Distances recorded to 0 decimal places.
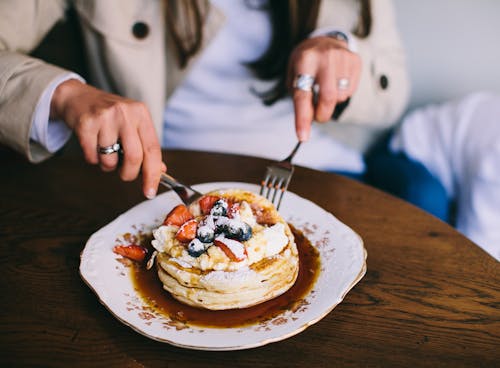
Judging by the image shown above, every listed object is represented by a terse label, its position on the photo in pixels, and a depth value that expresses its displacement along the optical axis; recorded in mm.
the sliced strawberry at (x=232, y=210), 589
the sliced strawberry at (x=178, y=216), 599
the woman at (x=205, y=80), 653
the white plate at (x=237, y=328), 521
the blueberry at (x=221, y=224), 574
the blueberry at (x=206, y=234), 571
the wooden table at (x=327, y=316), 522
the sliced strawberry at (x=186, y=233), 580
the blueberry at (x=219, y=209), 588
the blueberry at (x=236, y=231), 571
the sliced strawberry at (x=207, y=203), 614
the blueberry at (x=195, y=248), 564
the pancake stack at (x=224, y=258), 560
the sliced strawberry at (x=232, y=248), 559
